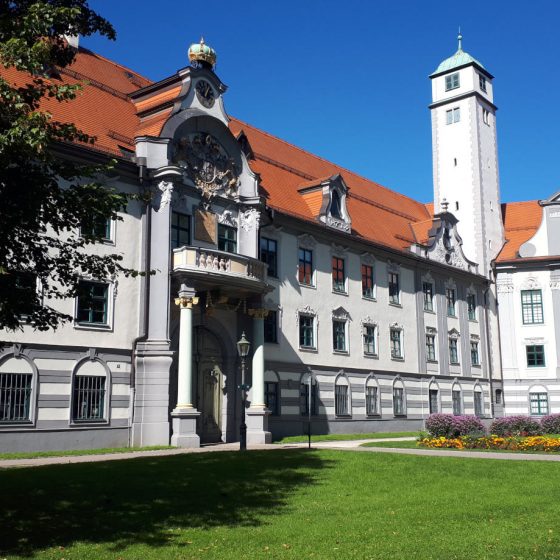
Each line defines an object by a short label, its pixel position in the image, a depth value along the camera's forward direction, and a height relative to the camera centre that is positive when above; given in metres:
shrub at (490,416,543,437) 29.94 -1.00
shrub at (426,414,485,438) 27.48 -0.87
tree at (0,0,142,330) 10.93 +3.50
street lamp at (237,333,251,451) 23.32 +1.42
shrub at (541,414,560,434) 34.03 -1.04
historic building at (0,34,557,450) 26.03 +4.59
